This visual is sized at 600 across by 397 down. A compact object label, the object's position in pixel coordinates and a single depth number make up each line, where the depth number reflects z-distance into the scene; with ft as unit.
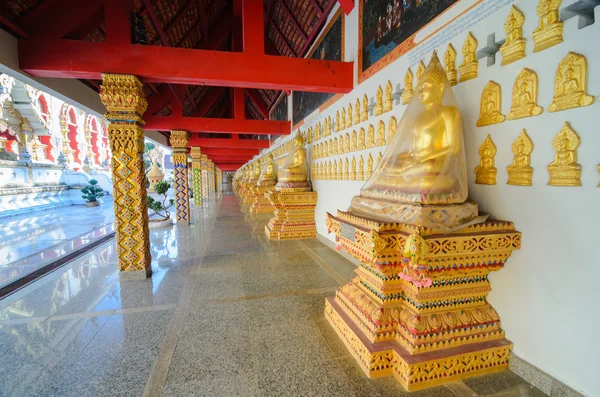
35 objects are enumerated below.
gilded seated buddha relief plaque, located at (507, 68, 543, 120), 5.30
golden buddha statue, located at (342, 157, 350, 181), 13.64
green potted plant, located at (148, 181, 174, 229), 22.82
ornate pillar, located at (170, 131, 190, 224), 24.22
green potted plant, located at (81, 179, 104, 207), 41.11
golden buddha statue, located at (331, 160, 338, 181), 15.35
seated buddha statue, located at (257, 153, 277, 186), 28.30
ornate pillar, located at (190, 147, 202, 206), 37.19
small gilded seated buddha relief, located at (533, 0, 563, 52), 4.87
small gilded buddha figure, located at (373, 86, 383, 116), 10.62
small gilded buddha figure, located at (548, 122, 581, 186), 4.65
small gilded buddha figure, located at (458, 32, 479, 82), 6.59
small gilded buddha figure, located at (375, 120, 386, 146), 10.51
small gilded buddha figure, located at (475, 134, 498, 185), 6.22
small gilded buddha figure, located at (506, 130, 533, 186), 5.43
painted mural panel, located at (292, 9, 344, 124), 14.84
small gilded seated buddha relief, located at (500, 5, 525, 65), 5.50
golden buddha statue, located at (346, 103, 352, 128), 13.34
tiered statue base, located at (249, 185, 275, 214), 30.19
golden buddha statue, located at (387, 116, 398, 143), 9.82
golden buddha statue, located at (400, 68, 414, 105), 8.92
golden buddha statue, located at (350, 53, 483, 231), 5.64
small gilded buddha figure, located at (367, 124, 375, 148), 11.30
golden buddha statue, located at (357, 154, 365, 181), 12.14
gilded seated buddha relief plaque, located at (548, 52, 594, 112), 4.52
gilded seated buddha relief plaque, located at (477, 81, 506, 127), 6.06
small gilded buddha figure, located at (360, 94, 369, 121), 11.70
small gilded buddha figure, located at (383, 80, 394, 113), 10.02
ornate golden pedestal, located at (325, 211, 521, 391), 5.40
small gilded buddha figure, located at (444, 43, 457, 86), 7.21
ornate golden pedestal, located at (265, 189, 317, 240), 18.12
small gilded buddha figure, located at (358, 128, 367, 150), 12.08
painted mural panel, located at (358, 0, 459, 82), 8.36
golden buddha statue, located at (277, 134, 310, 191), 18.92
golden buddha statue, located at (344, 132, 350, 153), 13.58
